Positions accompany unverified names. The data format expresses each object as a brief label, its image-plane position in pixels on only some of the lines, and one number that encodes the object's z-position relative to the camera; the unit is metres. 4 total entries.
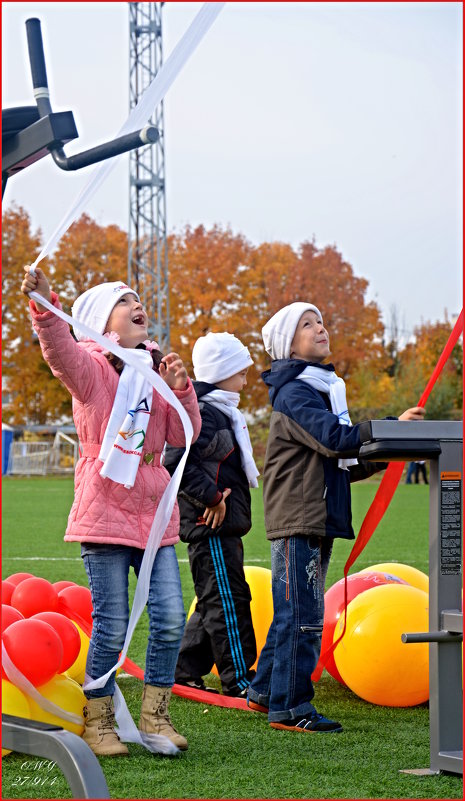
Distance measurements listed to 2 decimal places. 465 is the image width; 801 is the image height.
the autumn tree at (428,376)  33.06
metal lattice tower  34.31
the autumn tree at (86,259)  38.12
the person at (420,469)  28.38
